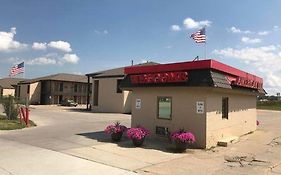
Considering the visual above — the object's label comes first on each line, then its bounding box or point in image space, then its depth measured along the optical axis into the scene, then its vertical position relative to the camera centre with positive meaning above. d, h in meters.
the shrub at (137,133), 8.61 -1.49
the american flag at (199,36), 12.27 +3.64
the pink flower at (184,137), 8.04 -1.51
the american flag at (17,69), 27.52 +3.51
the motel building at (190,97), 8.65 +0.03
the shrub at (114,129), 9.36 -1.44
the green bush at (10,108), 15.39 -0.94
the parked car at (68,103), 35.23 -1.17
